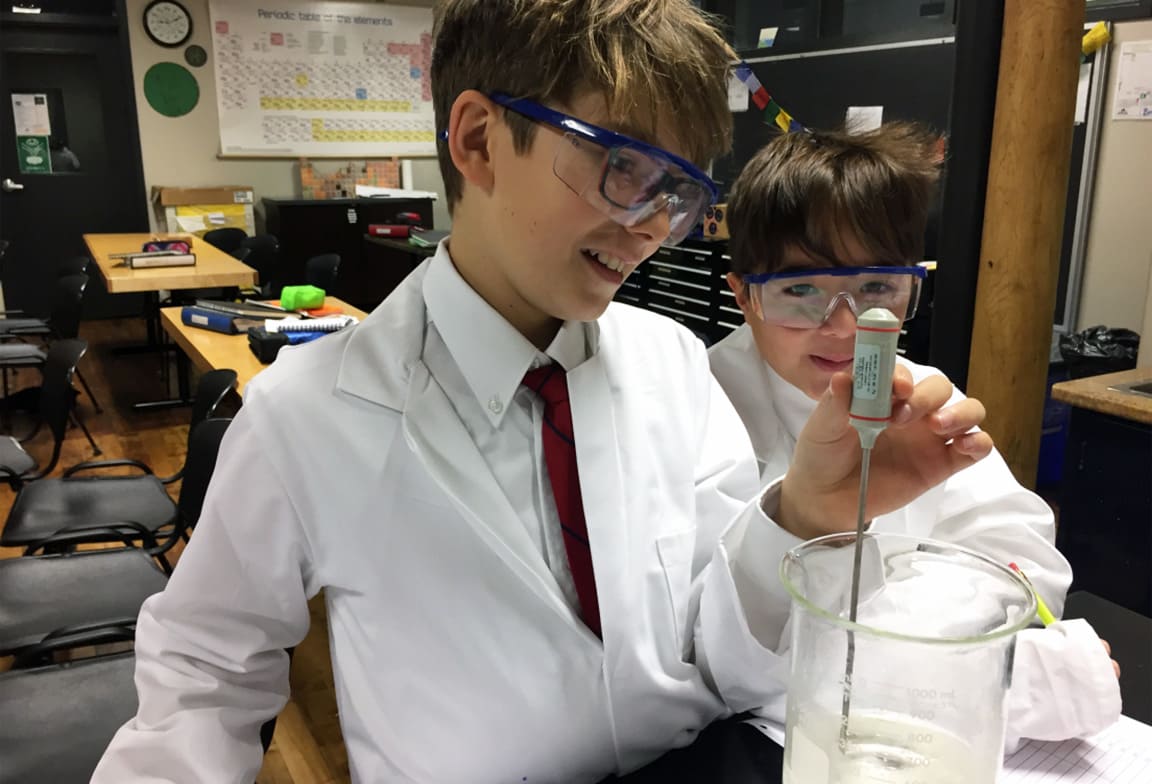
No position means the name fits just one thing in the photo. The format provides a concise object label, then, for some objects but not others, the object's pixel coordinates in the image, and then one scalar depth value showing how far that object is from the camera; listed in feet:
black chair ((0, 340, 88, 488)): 9.84
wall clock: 22.98
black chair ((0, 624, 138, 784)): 5.13
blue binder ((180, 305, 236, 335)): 11.72
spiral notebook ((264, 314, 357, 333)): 10.57
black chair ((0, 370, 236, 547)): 8.25
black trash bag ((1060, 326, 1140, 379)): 11.92
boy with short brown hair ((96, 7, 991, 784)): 2.78
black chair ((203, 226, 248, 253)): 22.16
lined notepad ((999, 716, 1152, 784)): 2.83
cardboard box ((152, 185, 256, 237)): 23.58
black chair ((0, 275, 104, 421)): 14.05
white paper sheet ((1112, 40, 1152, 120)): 11.86
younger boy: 3.99
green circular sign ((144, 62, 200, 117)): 23.48
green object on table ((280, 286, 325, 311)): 12.30
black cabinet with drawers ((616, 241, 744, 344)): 11.89
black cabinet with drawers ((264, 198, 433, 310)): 24.09
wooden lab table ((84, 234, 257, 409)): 14.97
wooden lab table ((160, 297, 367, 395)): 10.04
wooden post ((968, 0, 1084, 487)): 6.93
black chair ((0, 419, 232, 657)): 6.68
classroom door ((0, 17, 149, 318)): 22.89
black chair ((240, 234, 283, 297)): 20.18
